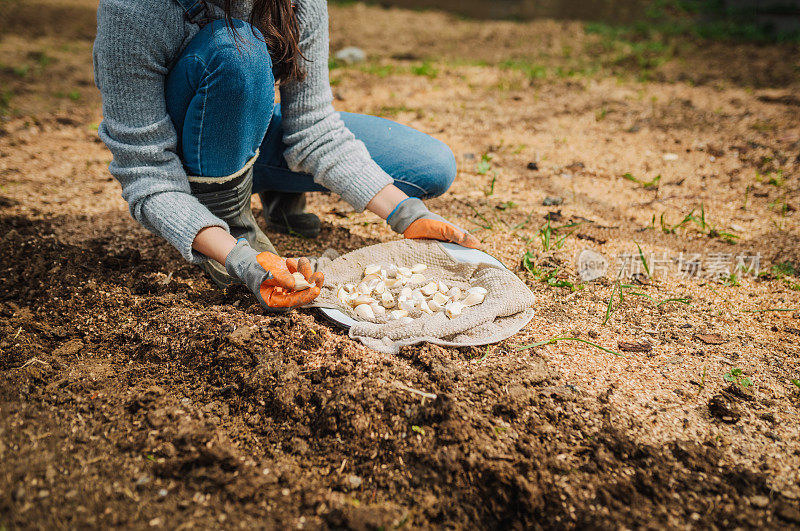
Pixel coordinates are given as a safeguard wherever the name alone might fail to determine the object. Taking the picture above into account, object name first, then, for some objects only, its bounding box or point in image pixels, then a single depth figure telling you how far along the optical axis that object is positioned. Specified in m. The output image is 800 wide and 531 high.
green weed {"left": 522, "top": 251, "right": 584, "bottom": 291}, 1.87
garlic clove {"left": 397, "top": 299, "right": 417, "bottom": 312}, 1.64
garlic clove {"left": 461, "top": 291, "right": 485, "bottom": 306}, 1.64
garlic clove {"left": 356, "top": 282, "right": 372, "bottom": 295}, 1.69
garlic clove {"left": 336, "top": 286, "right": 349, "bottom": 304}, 1.67
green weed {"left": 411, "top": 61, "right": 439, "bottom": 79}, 4.18
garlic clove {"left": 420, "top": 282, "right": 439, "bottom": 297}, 1.68
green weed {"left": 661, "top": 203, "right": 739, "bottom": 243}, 2.19
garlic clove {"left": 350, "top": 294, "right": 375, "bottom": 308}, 1.64
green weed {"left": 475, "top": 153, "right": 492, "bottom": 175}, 2.79
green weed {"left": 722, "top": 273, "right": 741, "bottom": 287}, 1.91
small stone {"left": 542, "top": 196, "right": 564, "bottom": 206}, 2.49
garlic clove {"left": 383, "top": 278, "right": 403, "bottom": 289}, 1.72
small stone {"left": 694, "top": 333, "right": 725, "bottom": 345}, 1.61
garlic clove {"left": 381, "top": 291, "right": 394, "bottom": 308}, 1.65
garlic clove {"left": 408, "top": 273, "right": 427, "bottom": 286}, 1.73
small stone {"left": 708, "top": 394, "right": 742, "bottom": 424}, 1.35
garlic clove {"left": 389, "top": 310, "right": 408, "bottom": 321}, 1.61
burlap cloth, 1.52
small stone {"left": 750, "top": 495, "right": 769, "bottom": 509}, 1.14
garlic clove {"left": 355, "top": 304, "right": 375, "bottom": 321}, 1.61
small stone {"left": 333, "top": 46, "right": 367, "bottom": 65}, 4.59
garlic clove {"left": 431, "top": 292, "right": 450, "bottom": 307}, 1.64
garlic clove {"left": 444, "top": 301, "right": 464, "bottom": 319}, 1.59
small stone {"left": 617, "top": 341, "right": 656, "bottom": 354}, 1.58
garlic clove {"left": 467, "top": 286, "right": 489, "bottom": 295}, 1.65
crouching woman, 1.44
